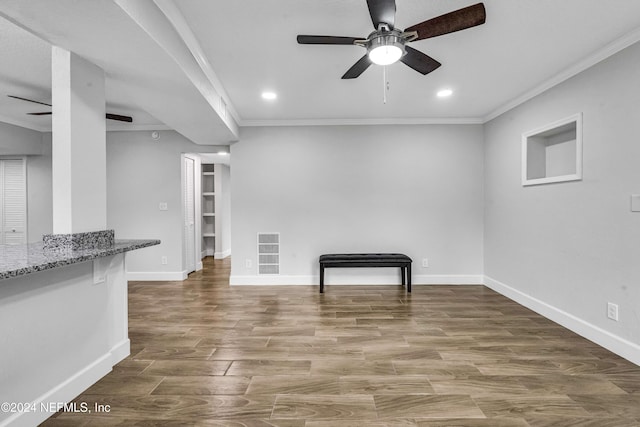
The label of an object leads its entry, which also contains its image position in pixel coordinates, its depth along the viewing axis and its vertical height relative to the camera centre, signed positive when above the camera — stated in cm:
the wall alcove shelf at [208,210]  729 +0
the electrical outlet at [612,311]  250 -82
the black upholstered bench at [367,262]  418 -70
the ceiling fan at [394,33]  173 +107
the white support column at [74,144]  195 +42
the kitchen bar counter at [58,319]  152 -64
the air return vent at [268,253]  469 -64
